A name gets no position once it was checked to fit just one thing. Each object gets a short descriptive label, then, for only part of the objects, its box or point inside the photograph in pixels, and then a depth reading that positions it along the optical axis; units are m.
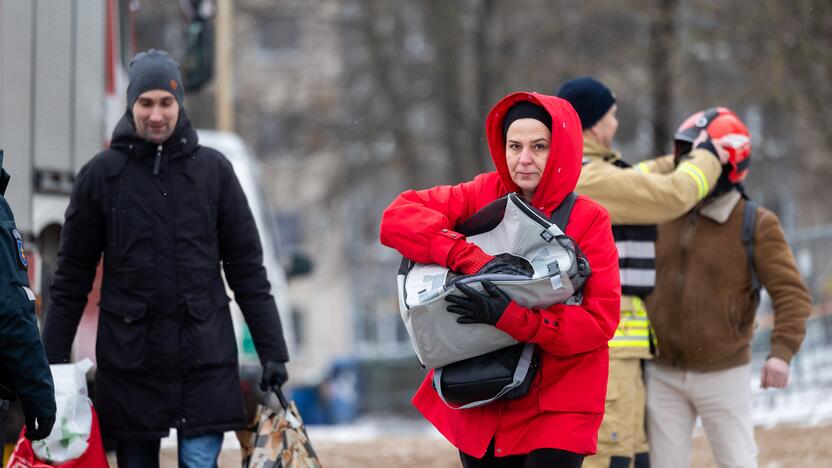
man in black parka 10.16
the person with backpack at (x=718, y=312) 11.95
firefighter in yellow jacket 11.04
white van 22.86
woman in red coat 8.45
